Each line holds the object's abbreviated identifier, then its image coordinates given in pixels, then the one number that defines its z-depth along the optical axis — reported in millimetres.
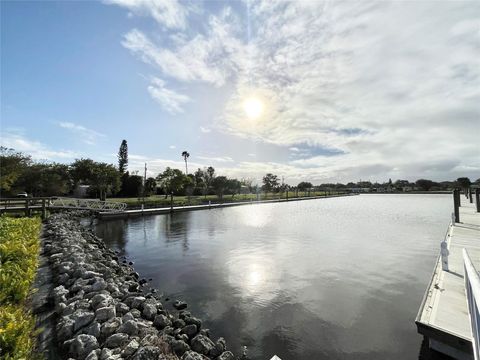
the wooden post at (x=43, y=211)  20644
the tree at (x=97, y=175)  38156
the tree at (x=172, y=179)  46531
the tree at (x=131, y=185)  52906
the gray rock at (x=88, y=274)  7504
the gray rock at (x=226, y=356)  4830
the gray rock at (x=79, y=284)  6613
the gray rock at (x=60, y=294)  5820
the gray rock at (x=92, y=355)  3936
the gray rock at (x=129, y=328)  4949
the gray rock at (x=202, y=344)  5035
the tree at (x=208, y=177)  62109
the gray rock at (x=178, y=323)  5929
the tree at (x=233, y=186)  54331
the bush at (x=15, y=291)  3277
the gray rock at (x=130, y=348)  4212
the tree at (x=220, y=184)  52062
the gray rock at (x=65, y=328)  4612
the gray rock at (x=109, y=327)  4832
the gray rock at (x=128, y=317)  5449
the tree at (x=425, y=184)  109625
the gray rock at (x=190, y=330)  5609
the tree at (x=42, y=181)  39625
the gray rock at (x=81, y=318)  4895
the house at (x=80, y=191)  50109
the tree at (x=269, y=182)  79500
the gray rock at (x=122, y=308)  5921
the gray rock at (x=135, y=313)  5857
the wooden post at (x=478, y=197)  20805
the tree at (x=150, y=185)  58969
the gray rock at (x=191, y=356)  4355
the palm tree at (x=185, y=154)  80206
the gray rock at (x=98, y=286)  6711
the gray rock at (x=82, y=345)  4188
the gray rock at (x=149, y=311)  6105
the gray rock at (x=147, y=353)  4039
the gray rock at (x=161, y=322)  5837
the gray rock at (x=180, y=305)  7266
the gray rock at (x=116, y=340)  4489
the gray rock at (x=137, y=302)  6473
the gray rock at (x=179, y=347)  4841
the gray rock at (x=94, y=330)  4732
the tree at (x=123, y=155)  66825
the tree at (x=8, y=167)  23594
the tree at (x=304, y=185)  118150
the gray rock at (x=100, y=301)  5699
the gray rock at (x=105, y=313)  5270
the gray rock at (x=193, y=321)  6010
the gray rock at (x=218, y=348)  5064
